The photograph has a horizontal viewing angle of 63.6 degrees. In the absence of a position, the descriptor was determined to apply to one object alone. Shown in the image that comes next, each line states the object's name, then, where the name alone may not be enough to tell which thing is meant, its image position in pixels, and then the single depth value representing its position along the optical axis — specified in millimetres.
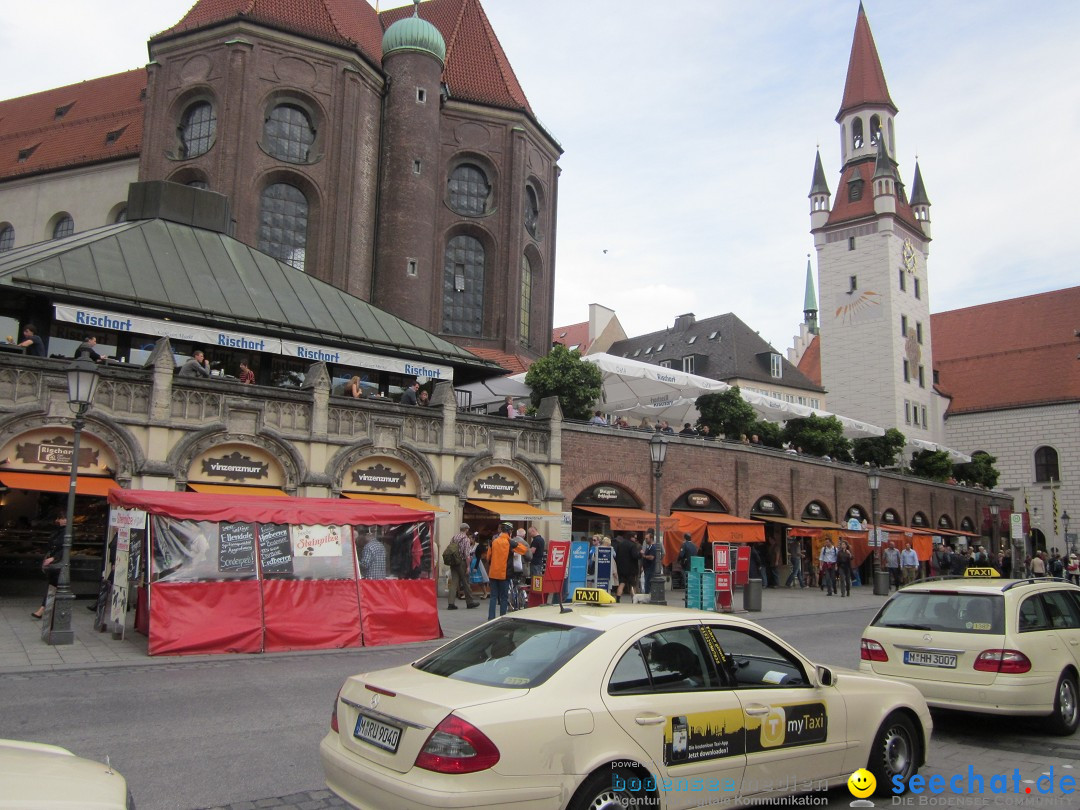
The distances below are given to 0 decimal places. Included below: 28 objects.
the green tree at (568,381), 27188
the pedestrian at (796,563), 32312
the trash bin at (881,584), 28203
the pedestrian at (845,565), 28075
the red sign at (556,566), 18312
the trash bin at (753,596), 20750
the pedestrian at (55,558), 13531
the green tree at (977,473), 52188
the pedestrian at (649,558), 22180
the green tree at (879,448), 42125
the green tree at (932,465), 47406
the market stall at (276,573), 12258
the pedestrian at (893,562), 31484
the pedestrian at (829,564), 28484
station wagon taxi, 8062
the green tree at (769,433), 34188
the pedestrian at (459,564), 18906
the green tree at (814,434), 36781
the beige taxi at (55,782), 3197
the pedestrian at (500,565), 16062
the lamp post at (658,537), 19719
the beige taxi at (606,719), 4359
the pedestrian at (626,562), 20125
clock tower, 66125
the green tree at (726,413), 31938
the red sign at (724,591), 20078
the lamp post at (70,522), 12281
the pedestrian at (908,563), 30891
